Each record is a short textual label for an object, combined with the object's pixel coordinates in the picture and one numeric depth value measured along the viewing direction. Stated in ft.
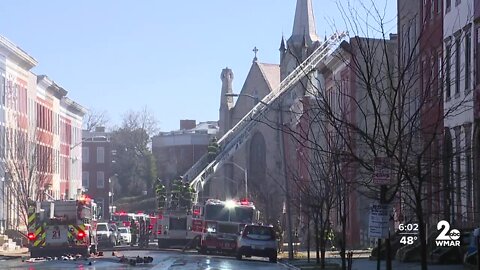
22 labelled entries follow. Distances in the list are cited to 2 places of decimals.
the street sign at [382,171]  67.97
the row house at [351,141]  75.00
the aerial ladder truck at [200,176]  209.92
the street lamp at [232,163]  342.05
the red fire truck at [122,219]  294.31
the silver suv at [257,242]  159.74
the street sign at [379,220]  71.56
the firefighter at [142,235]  239.44
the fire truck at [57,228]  162.09
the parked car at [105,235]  234.38
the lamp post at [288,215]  164.94
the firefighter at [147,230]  241.14
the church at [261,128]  297.74
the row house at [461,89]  108.06
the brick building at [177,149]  464.24
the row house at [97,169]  405.18
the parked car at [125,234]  274.57
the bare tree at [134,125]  471.21
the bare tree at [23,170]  216.74
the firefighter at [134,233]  256.32
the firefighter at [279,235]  204.18
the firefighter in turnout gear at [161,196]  242.58
